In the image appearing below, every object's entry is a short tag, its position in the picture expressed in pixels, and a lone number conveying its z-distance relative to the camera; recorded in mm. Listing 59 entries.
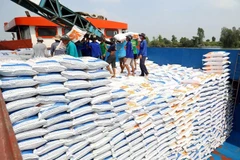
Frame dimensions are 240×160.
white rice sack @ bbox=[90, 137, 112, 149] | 2517
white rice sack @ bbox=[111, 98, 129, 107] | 2789
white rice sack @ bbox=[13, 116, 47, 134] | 1839
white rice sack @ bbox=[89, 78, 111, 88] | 2529
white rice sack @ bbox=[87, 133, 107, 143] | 2477
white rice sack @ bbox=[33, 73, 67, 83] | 2041
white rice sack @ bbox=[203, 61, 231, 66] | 5430
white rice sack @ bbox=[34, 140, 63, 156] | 1998
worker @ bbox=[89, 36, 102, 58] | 5742
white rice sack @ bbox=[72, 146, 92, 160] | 2346
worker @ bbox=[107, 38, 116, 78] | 5133
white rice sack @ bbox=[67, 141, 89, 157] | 2287
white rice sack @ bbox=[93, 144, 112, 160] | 2564
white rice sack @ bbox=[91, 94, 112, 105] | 2498
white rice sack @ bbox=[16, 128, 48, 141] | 1867
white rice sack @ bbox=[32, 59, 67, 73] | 2061
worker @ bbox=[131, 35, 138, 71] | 6212
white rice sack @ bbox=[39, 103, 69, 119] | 2018
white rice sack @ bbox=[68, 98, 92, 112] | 2274
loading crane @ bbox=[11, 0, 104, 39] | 5187
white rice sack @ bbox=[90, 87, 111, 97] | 2521
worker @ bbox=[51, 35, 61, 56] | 5414
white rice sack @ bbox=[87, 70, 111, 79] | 2498
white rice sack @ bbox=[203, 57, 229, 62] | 5449
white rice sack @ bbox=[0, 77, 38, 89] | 1822
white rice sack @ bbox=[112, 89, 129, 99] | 2797
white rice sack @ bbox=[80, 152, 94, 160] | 2466
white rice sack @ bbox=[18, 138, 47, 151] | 1868
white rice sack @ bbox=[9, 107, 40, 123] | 1839
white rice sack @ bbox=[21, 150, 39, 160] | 1854
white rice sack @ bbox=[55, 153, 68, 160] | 2200
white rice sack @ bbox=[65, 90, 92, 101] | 2254
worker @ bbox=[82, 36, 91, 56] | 5988
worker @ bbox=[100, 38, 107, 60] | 6336
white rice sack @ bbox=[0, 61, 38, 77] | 1844
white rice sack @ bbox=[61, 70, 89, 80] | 2251
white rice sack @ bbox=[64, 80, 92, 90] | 2266
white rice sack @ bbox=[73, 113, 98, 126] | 2302
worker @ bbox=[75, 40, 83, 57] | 6117
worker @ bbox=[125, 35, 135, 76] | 5441
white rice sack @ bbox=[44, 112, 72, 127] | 2067
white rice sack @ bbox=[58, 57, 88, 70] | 2250
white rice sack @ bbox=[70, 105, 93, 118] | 2285
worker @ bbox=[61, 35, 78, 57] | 3949
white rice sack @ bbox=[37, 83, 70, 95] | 2033
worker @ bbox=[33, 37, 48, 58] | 5219
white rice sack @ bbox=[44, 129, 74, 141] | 2090
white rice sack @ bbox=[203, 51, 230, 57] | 5454
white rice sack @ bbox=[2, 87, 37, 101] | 1837
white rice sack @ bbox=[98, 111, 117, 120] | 2586
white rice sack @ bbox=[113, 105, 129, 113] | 2805
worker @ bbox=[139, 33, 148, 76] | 5387
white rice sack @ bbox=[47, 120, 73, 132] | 2112
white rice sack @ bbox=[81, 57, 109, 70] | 2502
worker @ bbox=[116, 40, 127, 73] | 5465
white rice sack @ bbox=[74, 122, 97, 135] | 2322
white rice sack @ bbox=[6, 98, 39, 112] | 1842
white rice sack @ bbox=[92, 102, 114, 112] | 2501
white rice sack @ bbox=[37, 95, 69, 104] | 2046
